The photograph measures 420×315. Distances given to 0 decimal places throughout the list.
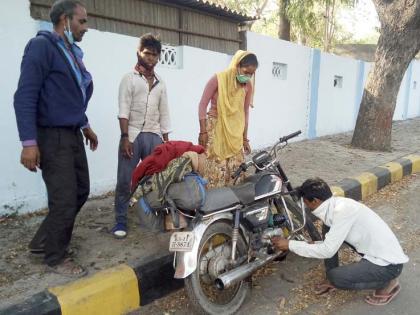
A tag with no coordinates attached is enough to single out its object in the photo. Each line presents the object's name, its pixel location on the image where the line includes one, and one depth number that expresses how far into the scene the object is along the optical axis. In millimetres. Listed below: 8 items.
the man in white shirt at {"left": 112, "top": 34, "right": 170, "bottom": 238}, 3301
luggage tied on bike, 2498
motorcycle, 2561
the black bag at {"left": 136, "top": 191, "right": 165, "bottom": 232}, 2533
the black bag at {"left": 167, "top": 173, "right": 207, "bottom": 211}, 2494
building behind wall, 4969
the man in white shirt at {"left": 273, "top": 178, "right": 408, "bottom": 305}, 2814
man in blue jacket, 2512
